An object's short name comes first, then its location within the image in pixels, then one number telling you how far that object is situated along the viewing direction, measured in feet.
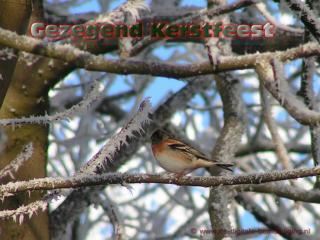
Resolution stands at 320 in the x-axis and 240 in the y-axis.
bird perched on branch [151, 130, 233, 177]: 27.96
